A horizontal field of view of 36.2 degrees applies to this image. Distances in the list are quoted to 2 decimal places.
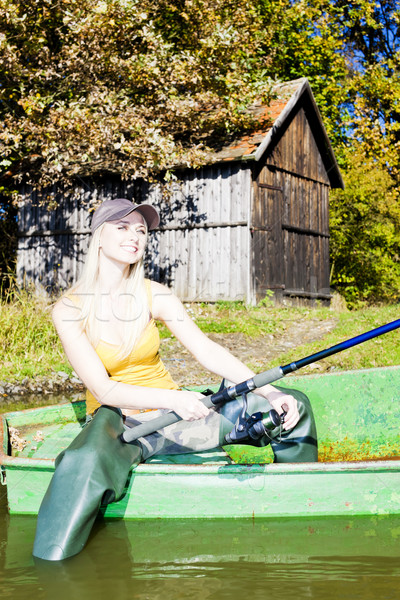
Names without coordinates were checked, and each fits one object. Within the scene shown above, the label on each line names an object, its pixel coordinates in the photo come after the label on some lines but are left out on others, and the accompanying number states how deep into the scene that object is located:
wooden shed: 13.60
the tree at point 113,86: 10.90
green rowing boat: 3.62
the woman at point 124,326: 3.71
